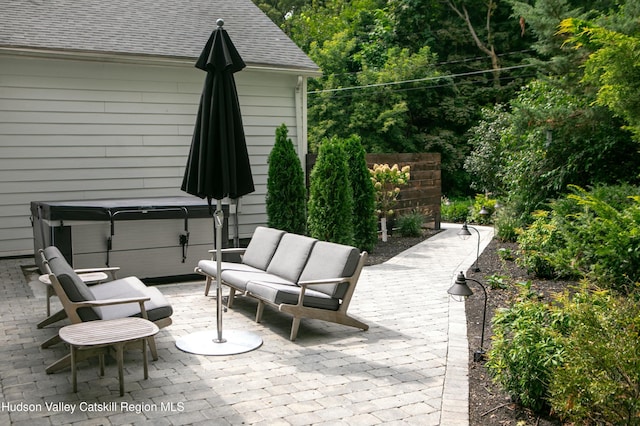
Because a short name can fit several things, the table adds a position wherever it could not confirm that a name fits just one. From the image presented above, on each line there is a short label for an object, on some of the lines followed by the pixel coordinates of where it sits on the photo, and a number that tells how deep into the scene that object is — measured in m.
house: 10.63
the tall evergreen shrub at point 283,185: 11.38
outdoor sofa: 6.26
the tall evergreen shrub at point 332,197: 10.76
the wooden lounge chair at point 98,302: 5.13
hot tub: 8.30
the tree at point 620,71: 7.53
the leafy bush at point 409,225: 14.29
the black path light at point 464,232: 9.26
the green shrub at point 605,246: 7.17
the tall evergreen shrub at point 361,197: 11.86
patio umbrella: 5.80
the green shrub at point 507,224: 12.59
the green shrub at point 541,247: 8.76
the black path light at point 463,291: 5.53
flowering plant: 13.11
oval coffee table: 4.59
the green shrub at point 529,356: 4.27
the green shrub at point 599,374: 3.68
